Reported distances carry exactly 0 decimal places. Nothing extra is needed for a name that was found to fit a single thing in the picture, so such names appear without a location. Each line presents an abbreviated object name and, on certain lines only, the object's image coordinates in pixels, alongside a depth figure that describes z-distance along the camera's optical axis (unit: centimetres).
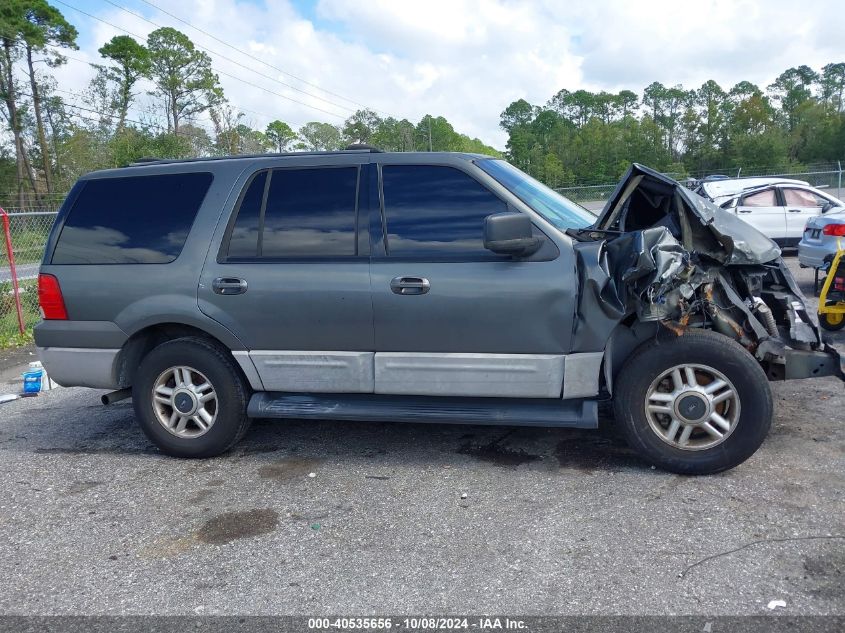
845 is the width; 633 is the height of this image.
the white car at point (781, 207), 1343
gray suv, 395
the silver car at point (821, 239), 907
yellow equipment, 688
